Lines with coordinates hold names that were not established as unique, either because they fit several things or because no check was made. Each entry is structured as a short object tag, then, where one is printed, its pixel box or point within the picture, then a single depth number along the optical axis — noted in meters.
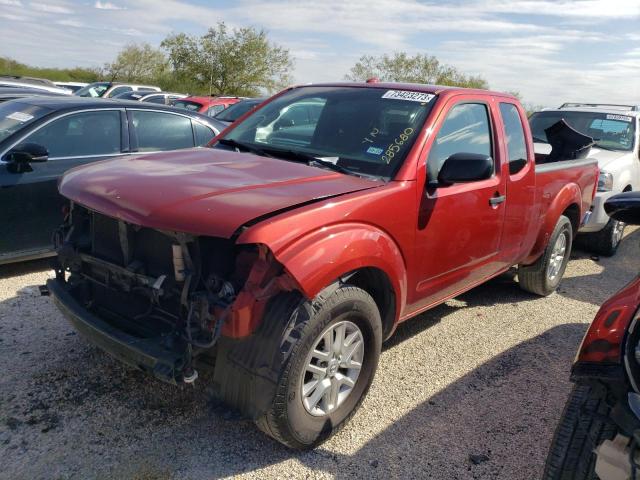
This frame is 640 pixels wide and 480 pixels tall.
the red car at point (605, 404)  1.95
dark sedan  4.87
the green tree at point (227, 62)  38.47
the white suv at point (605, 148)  7.14
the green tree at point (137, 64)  46.19
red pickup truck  2.55
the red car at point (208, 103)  12.41
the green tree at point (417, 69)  35.09
